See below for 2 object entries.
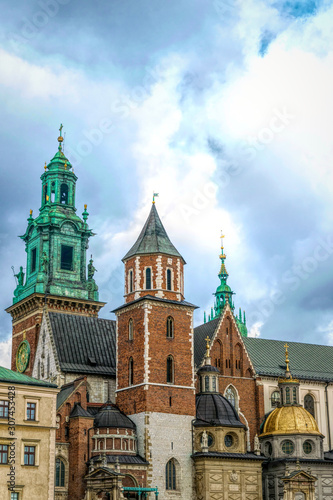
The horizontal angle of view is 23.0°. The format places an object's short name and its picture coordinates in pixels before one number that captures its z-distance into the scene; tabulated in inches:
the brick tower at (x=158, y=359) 2559.1
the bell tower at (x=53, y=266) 3440.0
